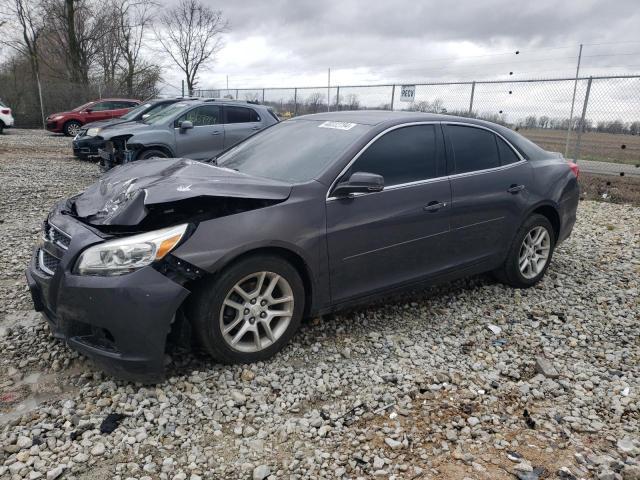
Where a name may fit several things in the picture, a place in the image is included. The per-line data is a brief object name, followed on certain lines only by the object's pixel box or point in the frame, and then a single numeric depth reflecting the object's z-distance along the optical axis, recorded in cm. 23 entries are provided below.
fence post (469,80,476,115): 1259
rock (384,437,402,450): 254
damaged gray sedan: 276
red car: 2019
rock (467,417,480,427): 276
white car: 1973
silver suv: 957
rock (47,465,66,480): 227
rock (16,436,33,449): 245
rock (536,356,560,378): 329
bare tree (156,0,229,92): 3198
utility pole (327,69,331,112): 1730
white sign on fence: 1412
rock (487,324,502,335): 390
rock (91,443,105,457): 243
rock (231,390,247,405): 287
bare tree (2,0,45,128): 2790
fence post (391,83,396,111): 1472
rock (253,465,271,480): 233
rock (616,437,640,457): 256
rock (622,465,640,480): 239
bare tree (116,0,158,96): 2931
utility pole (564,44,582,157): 1123
